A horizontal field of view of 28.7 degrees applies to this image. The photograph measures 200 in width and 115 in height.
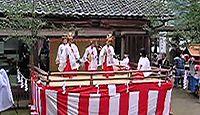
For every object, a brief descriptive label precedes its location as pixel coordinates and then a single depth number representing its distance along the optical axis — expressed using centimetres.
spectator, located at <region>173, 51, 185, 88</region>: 1786
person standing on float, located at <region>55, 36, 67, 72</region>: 1261
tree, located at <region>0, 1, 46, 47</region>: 1109
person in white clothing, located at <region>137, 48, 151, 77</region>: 1302
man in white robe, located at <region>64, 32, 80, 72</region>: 1259
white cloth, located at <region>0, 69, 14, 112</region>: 1061
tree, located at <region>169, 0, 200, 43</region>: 1051
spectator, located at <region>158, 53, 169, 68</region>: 1827
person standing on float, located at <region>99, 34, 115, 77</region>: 1305
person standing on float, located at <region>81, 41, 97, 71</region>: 1371
